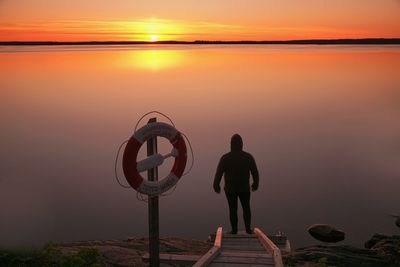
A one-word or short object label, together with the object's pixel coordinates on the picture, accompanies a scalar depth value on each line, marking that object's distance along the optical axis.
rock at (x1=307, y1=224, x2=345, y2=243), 11.88
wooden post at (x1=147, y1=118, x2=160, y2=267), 6.57
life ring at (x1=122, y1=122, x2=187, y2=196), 6.48
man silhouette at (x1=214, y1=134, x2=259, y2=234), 8.66
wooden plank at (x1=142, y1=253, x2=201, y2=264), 6.90
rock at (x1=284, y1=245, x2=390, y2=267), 7.84
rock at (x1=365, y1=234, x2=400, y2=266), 8.14
